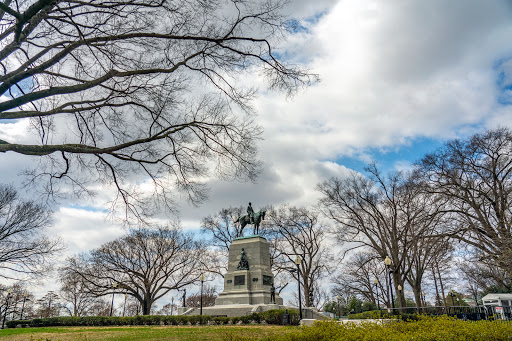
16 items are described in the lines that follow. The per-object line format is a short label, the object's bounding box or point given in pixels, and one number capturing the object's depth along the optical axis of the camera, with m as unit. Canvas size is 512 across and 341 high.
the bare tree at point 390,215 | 21.62
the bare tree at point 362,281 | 41.00
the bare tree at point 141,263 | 32.47
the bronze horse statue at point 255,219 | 25.95
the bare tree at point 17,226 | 22.00
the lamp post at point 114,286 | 30.91
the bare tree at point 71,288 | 31.12
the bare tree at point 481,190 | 17.34
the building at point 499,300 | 19.45
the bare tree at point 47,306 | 43.47
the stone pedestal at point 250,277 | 22.53
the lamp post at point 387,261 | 18.39
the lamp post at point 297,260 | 18.31
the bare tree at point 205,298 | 54.53
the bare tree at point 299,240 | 34.44
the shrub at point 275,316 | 16.81
